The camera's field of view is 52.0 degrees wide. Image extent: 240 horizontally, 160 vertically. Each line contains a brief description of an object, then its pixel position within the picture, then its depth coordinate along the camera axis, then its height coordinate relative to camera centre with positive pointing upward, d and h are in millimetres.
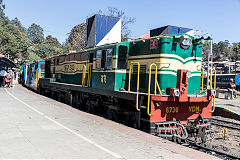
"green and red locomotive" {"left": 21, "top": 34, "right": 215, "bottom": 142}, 7668 -164
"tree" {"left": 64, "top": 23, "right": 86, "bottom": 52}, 37000 +5969
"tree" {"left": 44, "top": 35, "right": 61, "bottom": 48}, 110938 +17125
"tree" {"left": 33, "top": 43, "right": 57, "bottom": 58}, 99938 +11558
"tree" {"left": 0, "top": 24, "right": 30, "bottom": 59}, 58656 +8015
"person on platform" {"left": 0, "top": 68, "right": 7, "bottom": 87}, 23600 +52
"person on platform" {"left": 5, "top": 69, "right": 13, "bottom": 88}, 24094 -25
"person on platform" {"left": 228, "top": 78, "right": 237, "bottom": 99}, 20297 -441
